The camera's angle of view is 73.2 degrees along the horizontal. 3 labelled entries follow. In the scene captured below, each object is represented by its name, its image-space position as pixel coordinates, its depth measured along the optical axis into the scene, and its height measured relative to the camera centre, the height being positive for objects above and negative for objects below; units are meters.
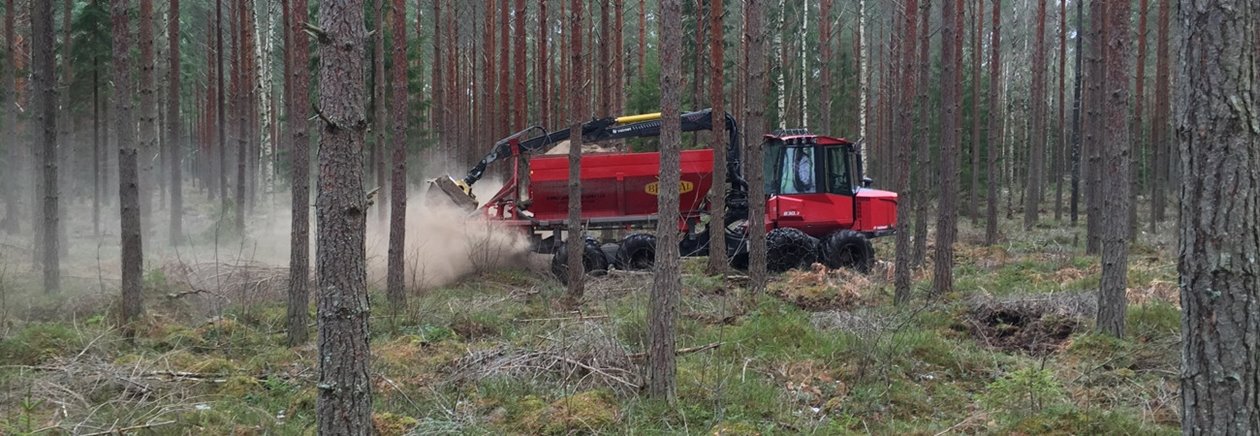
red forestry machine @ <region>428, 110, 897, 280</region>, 15.64 +0.11
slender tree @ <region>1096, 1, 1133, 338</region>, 8.52 +0.21
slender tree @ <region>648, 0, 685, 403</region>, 6.59 -0.61
